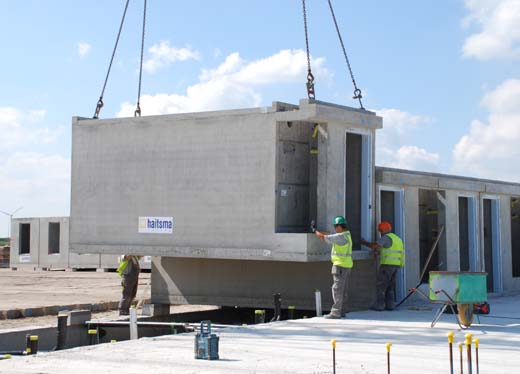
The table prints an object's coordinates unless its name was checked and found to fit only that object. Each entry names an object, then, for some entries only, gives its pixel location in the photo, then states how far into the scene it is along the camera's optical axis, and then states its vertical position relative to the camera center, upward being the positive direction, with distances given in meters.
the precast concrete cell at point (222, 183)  15.15 +1.33
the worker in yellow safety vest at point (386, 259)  15.77 -0.13
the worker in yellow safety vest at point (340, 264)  14.42 -0.21
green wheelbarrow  12.88 -0.60
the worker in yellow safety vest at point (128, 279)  18.36 -0.63
